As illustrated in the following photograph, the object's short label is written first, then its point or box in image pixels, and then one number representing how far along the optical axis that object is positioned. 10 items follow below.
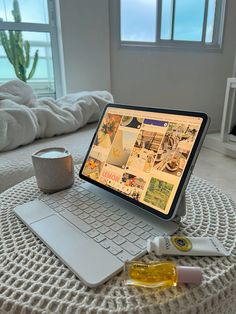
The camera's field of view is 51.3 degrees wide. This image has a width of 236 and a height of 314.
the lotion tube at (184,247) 0.35
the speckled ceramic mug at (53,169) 0.52
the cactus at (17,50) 1.57
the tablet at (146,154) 0.40
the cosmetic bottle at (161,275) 0.30
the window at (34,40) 1.56
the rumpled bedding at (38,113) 0.92
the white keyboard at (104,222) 0.37
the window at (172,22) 1.92
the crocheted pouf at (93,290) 0.29
